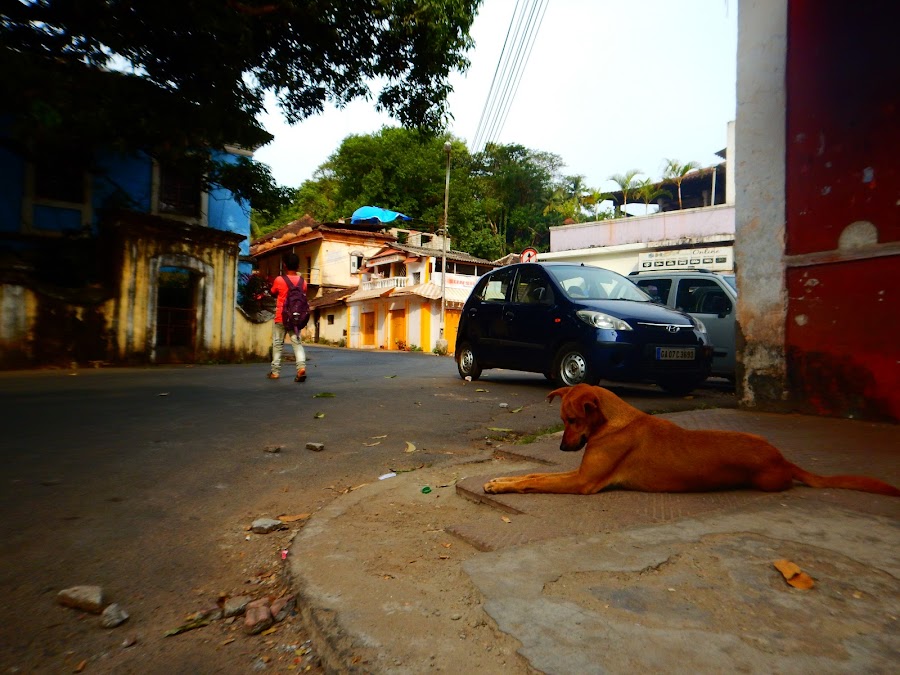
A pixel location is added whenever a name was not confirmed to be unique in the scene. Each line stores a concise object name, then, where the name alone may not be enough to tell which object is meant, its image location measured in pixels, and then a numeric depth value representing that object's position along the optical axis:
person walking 9.64
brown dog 3.18
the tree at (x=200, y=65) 8.74
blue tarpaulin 43.97
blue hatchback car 7.25
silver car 9.31
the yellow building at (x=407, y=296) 36.41
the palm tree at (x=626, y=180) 31.09
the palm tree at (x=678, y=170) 30.56
